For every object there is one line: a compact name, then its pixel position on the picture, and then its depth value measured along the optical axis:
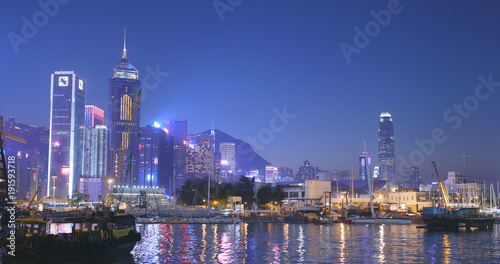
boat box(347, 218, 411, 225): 106.62
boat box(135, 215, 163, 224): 110.72
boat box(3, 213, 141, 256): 40.38
